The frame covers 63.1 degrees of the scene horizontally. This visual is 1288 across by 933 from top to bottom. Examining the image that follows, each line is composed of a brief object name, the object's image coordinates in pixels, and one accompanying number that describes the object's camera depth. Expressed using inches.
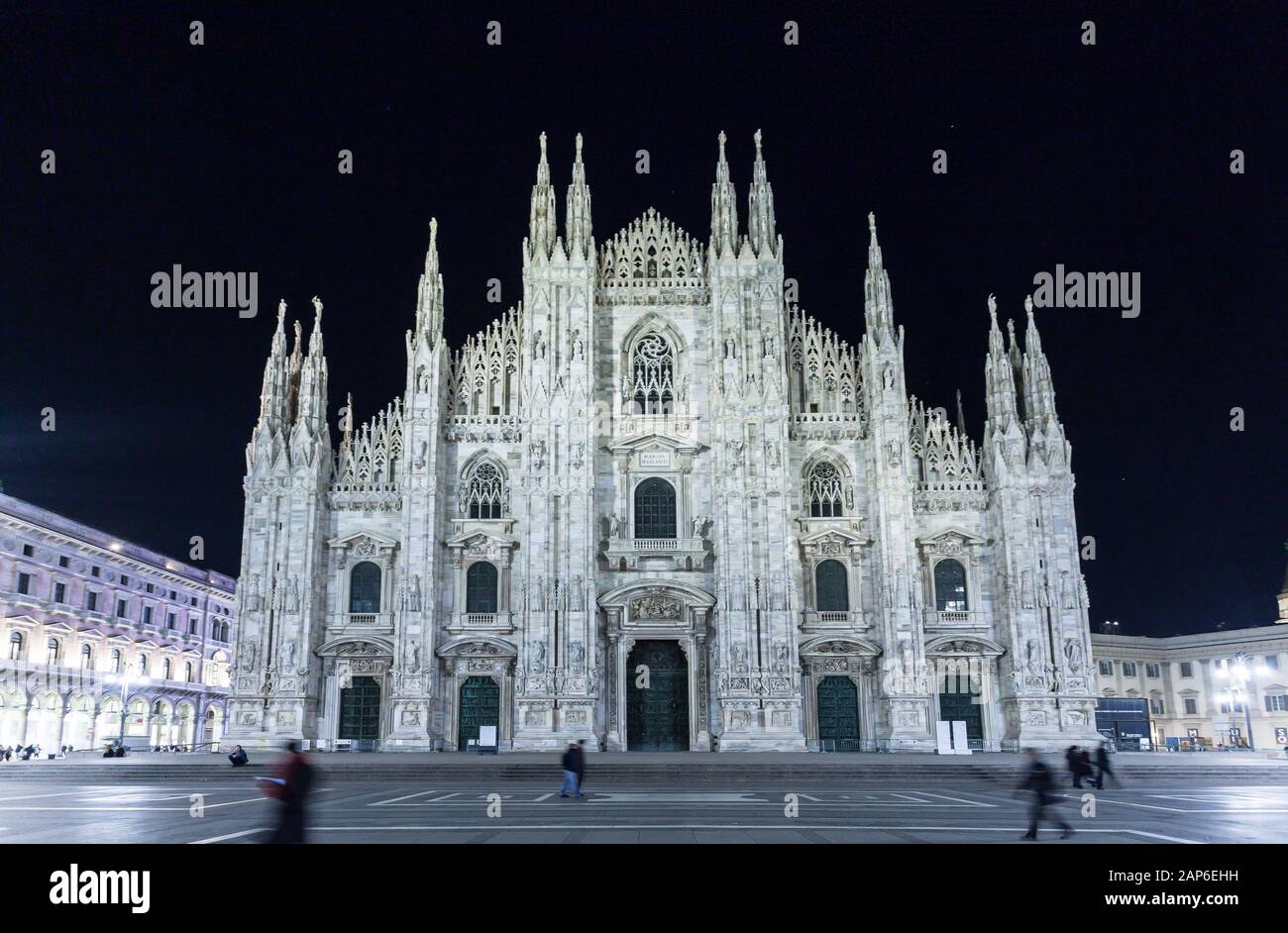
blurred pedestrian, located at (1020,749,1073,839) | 575.5
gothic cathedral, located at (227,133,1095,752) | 1707.7
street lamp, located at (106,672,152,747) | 2556.6
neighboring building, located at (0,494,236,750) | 2258.9
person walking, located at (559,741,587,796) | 916.6
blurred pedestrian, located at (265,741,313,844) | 453.1
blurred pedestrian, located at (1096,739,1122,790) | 1039.6
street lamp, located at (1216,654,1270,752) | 2055.9
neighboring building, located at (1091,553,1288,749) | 3250.5
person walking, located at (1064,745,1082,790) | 1011.9
